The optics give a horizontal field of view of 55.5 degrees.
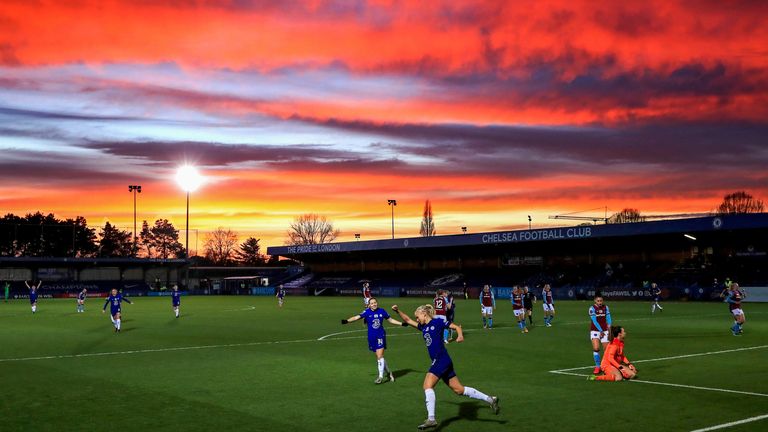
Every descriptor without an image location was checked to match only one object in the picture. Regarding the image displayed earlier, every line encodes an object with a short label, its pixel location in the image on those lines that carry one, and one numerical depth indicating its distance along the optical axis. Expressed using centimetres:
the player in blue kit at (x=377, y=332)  1830
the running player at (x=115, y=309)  3524
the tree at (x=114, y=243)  17000
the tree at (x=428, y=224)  17250
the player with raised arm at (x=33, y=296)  5400
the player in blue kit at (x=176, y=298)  4605
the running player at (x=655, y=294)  4792
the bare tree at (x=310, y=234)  18275
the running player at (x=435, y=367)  1266
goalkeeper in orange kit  1798
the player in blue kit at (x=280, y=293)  6294
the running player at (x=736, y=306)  3022
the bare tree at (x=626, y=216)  15492
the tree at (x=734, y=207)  15114
